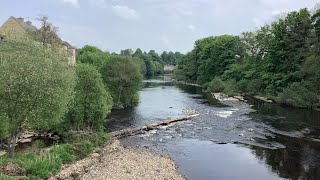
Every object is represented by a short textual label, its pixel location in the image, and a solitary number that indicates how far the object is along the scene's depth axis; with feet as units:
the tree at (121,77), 143.22
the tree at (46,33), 128.95
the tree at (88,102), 84.66
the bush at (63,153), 63.48
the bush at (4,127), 65.51
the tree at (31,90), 56.75
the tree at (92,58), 199.52
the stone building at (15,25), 162.12
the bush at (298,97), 138.23
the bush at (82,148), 69.35
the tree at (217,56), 260.33
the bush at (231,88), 193.23
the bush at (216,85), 218.80
